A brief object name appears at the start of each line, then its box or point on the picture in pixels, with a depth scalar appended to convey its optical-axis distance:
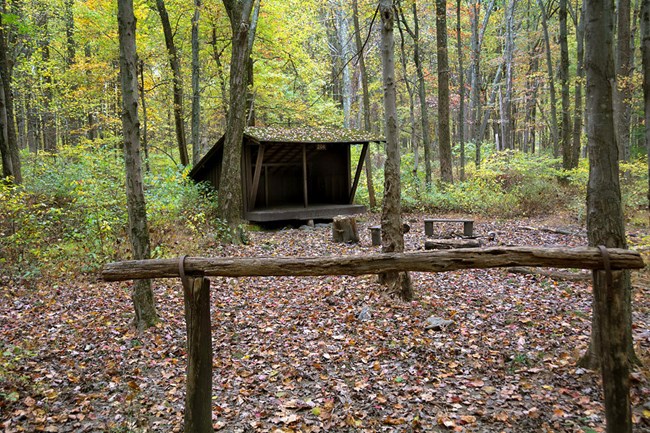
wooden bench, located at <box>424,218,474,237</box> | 10.99
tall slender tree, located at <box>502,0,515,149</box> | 23.47
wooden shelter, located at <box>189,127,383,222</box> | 14.51
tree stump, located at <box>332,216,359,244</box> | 11.53
